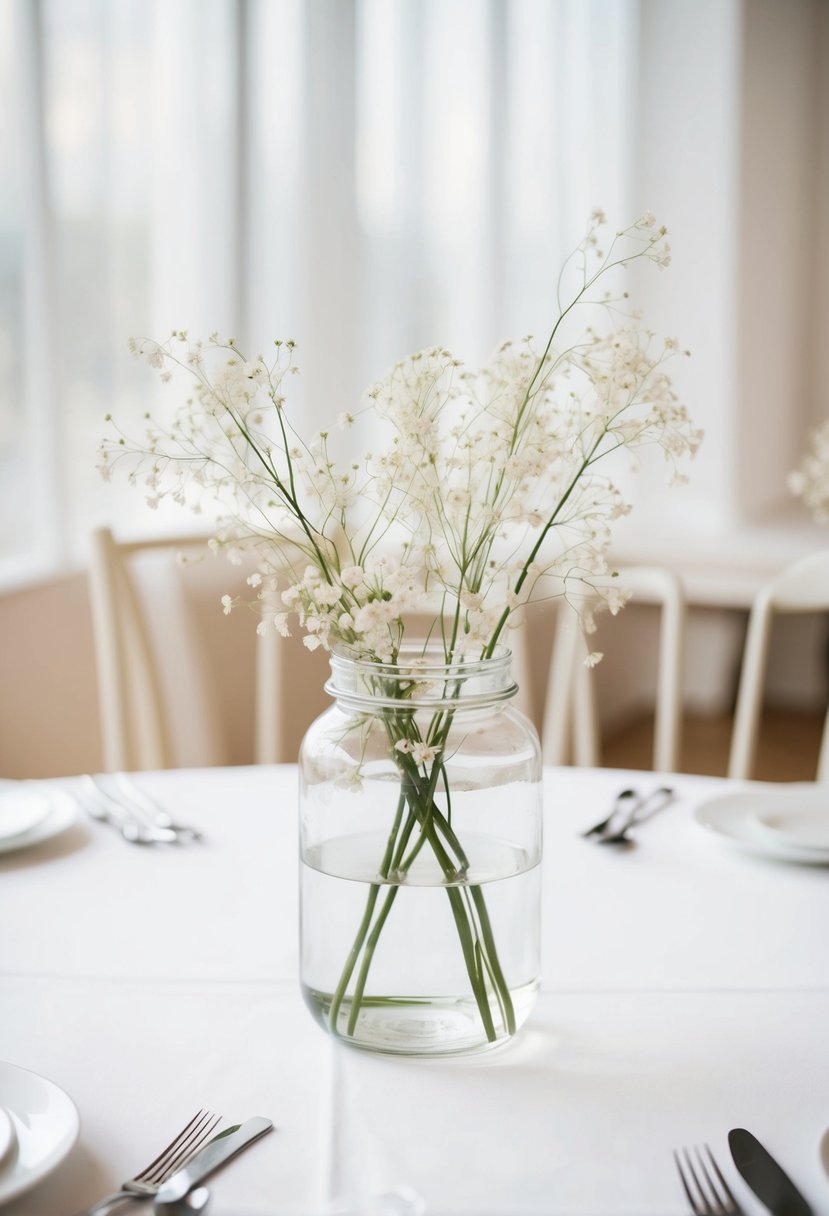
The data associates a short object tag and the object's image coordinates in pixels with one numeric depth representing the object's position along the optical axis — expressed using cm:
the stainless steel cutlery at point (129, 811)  122
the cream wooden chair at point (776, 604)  183
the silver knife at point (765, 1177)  63
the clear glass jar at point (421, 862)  78
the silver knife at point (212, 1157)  65
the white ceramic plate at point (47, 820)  116
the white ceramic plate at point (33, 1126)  63
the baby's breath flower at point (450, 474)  75
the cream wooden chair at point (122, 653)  182
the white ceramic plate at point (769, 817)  115
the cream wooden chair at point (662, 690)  185
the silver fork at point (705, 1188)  64
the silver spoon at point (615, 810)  124
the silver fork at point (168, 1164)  64
